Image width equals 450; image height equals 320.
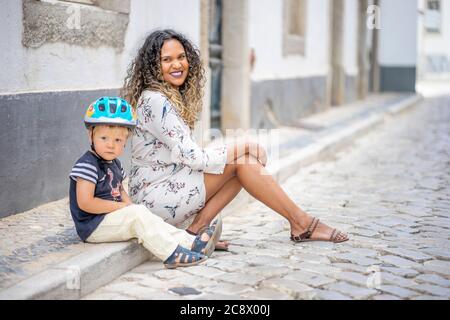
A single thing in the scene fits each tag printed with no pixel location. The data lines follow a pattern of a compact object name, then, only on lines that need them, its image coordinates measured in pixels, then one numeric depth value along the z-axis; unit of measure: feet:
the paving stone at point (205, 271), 12.45
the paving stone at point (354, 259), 13.20
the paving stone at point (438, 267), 12.67
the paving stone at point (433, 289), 11.45
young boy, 12.04
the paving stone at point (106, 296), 11.24
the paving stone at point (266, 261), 13.14
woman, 13.35
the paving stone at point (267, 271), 12.46
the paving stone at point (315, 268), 12.64
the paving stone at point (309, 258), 13.37
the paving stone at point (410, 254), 13.56
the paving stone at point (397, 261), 13.08
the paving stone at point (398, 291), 11.36
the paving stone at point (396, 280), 11.95
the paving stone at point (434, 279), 12.01
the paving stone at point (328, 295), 11.16
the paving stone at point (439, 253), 13.66
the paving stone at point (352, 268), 12.68
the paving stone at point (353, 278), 12.00
